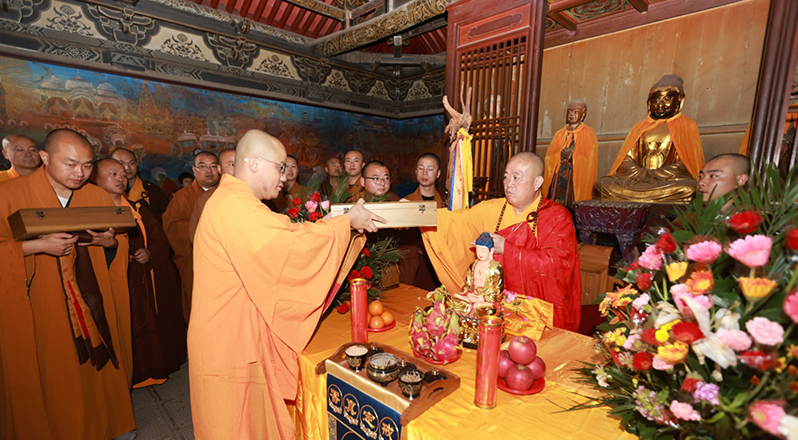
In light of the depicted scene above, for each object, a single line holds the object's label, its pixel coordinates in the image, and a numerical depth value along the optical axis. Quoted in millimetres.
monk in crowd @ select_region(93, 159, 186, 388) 3623
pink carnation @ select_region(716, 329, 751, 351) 906
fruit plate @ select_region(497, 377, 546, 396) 1524
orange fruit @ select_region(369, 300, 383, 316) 2330
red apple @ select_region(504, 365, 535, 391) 1514
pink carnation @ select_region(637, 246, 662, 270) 1316
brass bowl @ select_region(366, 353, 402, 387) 1528
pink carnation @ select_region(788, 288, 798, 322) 802
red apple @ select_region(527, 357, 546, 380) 1590
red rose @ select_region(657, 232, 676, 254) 1281
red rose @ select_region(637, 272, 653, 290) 1324
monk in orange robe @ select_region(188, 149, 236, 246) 4185
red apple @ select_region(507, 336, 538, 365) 1549
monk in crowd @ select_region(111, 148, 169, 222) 4672
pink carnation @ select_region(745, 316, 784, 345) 845
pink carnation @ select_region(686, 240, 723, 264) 1066
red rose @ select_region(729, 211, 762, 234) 1022
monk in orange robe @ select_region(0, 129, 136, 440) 2492
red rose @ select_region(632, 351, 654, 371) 1123
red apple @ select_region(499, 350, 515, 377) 1596
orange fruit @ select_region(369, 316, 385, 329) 2254
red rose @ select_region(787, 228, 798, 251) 883
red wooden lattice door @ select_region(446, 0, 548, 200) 3930
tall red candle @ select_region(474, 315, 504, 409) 1378
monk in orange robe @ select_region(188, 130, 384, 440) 1789
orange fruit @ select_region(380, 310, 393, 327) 2301
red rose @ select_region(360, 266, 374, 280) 2520
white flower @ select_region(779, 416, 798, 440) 744
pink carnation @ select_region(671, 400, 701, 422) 979
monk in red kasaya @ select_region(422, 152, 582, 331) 2389
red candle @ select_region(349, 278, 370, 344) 2002
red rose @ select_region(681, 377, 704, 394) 1021
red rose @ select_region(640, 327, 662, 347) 1122
